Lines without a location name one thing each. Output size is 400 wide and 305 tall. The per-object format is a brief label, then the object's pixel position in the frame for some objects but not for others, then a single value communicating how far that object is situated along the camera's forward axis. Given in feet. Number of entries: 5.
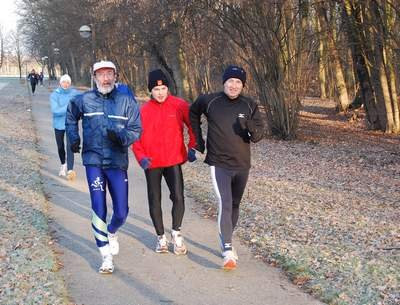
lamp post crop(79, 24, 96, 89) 84.20
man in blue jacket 17.25
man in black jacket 17.65
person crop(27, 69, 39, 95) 150.10
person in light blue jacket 33.30
